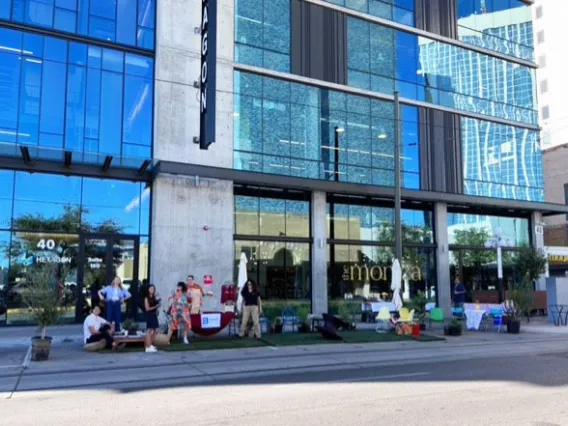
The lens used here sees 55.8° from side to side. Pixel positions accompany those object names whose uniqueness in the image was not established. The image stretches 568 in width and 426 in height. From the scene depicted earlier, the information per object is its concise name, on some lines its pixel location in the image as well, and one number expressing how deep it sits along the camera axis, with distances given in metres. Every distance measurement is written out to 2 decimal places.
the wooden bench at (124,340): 13.48
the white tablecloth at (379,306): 21.02
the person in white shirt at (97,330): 13.42
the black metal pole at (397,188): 18.44
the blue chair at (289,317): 17.67
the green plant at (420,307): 18.88
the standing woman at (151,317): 13.36
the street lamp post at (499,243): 20.98
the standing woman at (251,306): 15.88
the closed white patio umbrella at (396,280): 18.30
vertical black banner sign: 18.42
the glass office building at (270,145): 18.58
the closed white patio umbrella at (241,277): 16.98
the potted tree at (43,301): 12.32
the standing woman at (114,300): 15.57
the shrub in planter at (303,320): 17.45
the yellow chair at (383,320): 18.00
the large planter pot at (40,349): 11.82
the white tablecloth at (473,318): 19.28
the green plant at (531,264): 26.67
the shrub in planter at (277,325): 17.23
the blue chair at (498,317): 19.47
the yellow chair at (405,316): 17.42
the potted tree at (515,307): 18.55
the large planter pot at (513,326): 18.50
